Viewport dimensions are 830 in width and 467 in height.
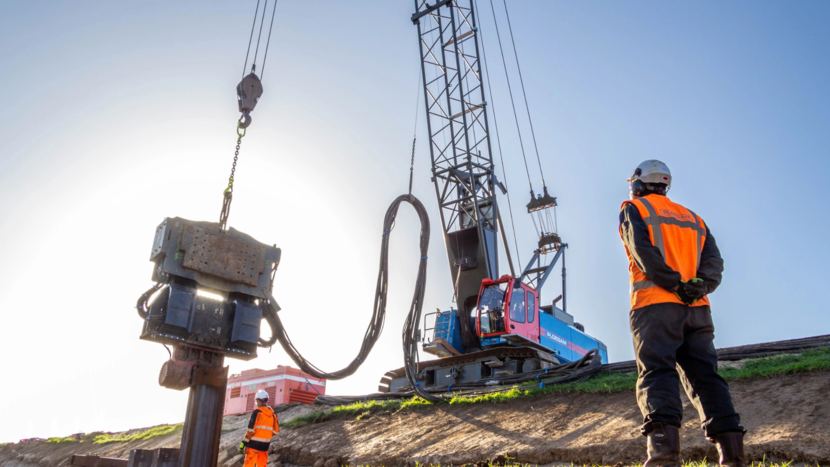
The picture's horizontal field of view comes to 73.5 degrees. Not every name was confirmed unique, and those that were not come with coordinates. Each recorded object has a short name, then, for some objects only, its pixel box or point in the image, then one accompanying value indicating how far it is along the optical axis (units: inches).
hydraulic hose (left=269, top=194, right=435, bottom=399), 303.9
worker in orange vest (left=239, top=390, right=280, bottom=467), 281.4
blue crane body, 513.7
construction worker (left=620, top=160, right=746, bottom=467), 115.0
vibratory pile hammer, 245.1
